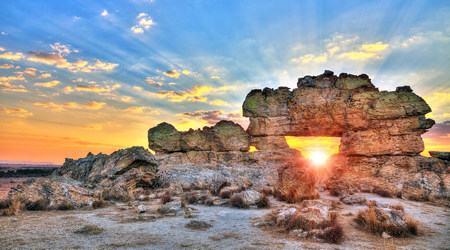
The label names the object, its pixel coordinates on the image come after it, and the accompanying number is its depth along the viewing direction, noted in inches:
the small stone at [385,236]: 220.7
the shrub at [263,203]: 380.2
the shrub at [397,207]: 343.3
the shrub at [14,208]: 284.8
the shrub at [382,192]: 539.1
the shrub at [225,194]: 452.1
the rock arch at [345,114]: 717.9
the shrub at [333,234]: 207.0
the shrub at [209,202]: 398.9
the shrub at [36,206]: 319.6
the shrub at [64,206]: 333.4
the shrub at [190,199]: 420.2
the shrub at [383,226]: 228.4
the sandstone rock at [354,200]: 411.4
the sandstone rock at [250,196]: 389.4
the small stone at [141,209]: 328.8
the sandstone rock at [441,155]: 642.2
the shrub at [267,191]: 523.8
